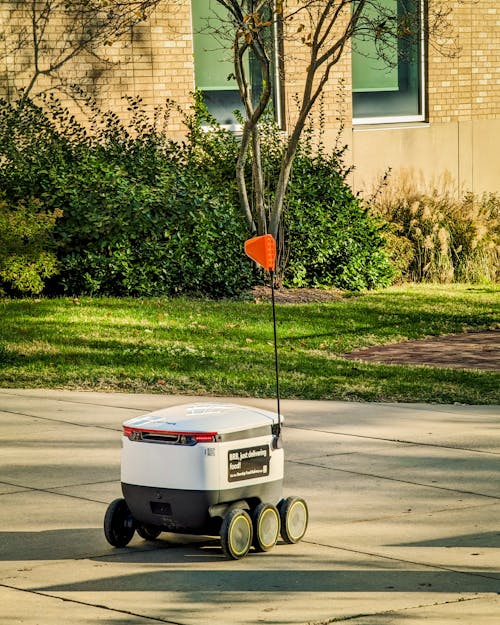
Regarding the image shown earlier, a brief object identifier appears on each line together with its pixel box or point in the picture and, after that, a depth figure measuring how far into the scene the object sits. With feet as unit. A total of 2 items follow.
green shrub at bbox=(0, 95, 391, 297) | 52.54
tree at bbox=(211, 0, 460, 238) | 54.54
